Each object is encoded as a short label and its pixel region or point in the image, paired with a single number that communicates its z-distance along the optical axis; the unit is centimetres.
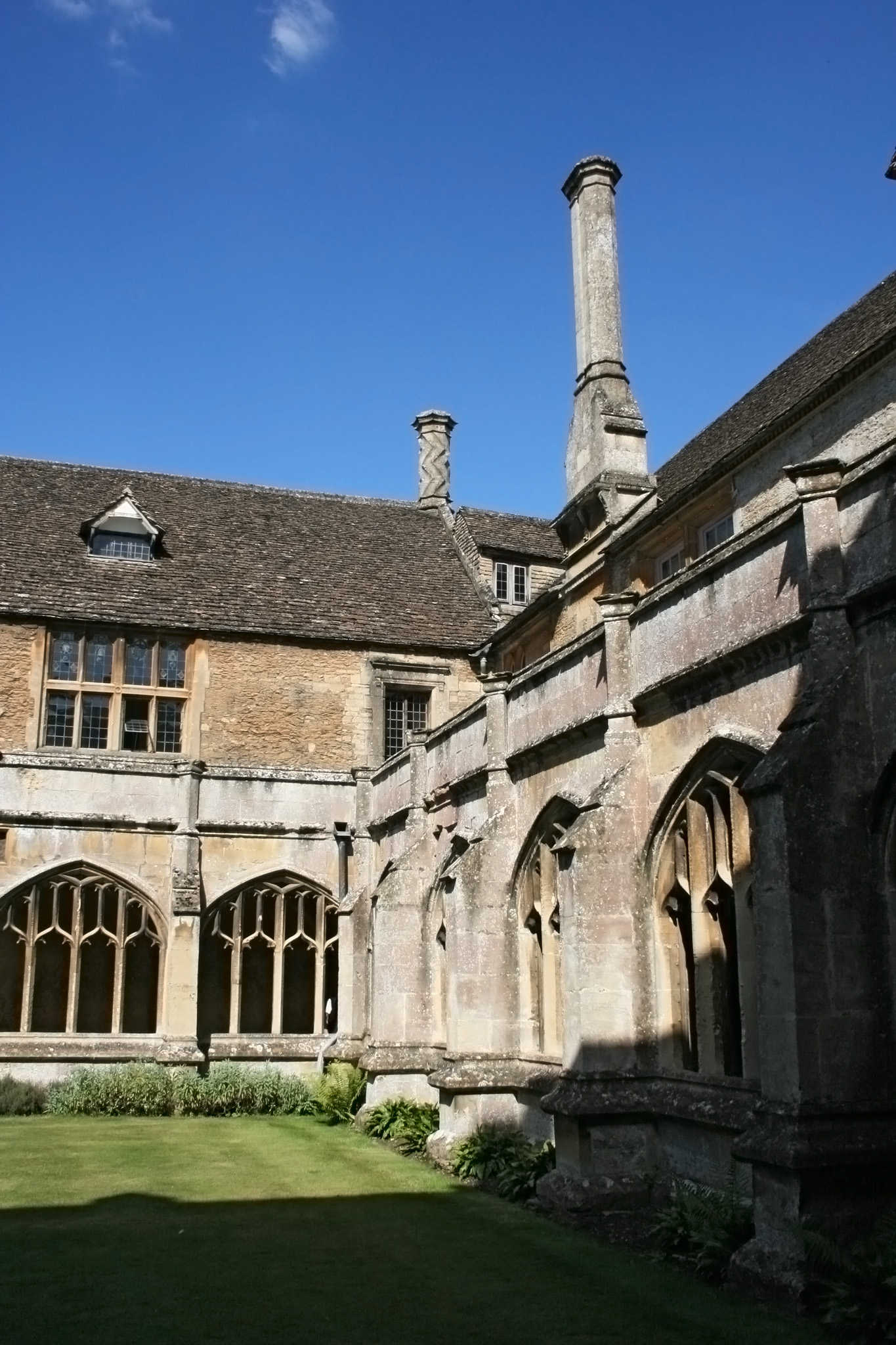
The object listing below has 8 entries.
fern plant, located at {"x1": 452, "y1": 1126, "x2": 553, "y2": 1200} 1156
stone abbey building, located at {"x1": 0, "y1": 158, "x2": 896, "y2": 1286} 816
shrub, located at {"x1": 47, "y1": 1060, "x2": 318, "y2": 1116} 1780
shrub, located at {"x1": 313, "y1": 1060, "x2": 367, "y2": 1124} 1720
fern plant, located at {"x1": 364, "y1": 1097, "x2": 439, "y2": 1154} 1438
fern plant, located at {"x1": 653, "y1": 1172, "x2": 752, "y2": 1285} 834
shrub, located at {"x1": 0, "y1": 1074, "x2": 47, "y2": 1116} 1777
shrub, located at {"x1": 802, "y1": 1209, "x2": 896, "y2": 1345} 671
